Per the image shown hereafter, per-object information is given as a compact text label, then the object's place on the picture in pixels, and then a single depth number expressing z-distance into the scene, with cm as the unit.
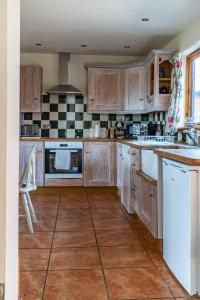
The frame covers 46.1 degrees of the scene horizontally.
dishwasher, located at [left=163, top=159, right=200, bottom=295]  138
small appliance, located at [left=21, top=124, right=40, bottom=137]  414
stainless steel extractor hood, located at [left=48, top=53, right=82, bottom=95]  413
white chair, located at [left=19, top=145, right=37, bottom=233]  231
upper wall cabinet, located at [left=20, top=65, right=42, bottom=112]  403
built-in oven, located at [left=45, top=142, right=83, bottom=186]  390
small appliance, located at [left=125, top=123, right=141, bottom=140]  417
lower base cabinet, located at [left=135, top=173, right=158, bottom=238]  199
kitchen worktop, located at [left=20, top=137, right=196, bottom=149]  388
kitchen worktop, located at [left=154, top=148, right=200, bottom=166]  135
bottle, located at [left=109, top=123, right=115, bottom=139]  427
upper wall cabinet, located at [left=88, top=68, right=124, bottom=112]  411
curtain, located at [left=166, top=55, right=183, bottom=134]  312
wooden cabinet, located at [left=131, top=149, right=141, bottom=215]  253
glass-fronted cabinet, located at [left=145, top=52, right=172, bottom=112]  341
